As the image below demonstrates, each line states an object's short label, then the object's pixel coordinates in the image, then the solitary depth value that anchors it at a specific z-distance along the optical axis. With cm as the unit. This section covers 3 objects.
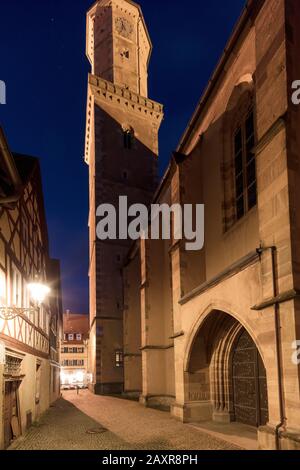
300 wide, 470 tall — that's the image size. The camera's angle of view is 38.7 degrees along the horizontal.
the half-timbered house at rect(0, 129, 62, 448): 782
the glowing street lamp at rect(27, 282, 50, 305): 783
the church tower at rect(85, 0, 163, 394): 2633
